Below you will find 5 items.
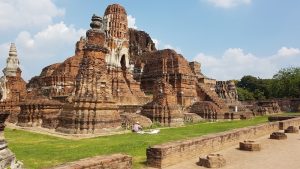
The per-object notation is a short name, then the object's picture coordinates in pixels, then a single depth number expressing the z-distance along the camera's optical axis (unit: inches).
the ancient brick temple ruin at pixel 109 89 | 602.9
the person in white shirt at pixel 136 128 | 598.2
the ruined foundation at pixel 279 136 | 530.3
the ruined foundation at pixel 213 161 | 301.1
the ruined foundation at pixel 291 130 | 629.9
